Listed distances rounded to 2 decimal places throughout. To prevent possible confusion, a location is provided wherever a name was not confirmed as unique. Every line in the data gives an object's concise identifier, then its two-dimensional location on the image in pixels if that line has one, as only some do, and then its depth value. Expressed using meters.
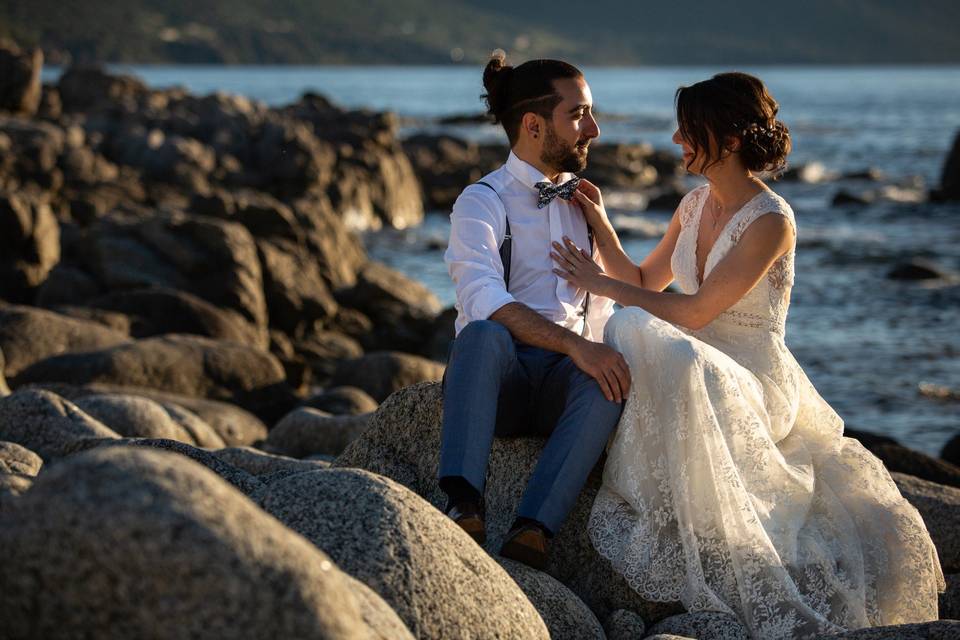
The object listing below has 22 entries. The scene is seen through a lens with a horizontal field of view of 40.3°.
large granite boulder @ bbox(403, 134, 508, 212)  36.25
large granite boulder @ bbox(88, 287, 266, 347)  13.76
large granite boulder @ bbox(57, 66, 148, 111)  50.31
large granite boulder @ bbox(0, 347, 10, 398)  9.49
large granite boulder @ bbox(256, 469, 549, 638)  3.85
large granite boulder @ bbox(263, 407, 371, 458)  9.24
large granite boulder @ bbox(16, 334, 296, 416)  10.81
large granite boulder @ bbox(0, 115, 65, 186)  26.45
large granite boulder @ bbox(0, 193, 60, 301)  16.44
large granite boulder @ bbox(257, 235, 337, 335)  16.28
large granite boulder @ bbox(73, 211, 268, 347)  15.63
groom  5.05
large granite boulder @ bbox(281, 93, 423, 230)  31.16
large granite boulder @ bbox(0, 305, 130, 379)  11.68
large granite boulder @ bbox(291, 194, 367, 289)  19.16
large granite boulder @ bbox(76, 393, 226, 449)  8.28
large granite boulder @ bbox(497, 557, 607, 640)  4.67
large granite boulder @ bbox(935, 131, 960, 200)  34.56
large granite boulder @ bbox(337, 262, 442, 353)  16.36
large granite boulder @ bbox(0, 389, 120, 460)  6.88
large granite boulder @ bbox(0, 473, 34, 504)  3.88
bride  5.03
